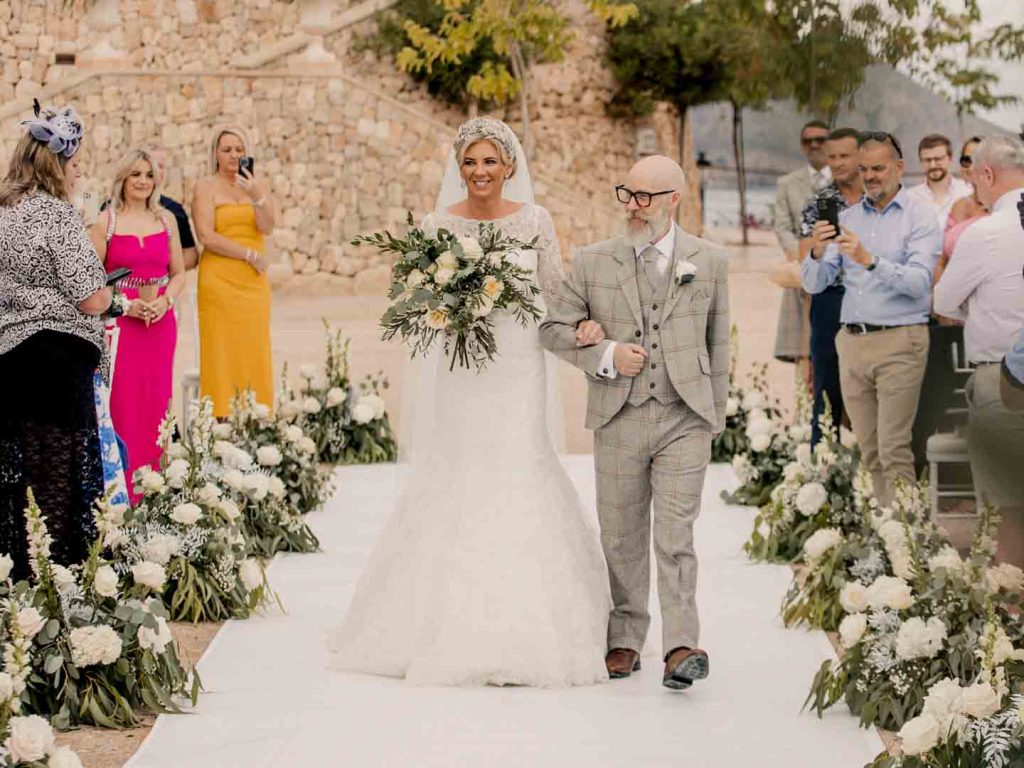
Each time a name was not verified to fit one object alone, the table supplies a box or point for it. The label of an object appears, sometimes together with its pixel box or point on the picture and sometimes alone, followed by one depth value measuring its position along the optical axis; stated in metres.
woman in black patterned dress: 6.43
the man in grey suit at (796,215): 9.34
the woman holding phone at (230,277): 9.82
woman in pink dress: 8.47
